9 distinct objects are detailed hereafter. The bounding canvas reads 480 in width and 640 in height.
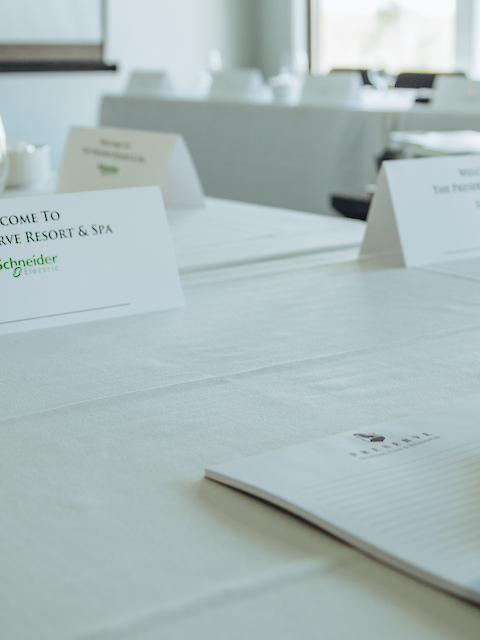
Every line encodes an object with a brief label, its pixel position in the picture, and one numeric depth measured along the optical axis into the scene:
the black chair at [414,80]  5.64
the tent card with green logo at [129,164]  1.81
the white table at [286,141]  3.40
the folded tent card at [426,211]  1.50
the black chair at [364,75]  6.01
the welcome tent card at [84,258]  1.31
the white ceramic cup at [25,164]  1.99
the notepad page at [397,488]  0.77
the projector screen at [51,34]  6.33
